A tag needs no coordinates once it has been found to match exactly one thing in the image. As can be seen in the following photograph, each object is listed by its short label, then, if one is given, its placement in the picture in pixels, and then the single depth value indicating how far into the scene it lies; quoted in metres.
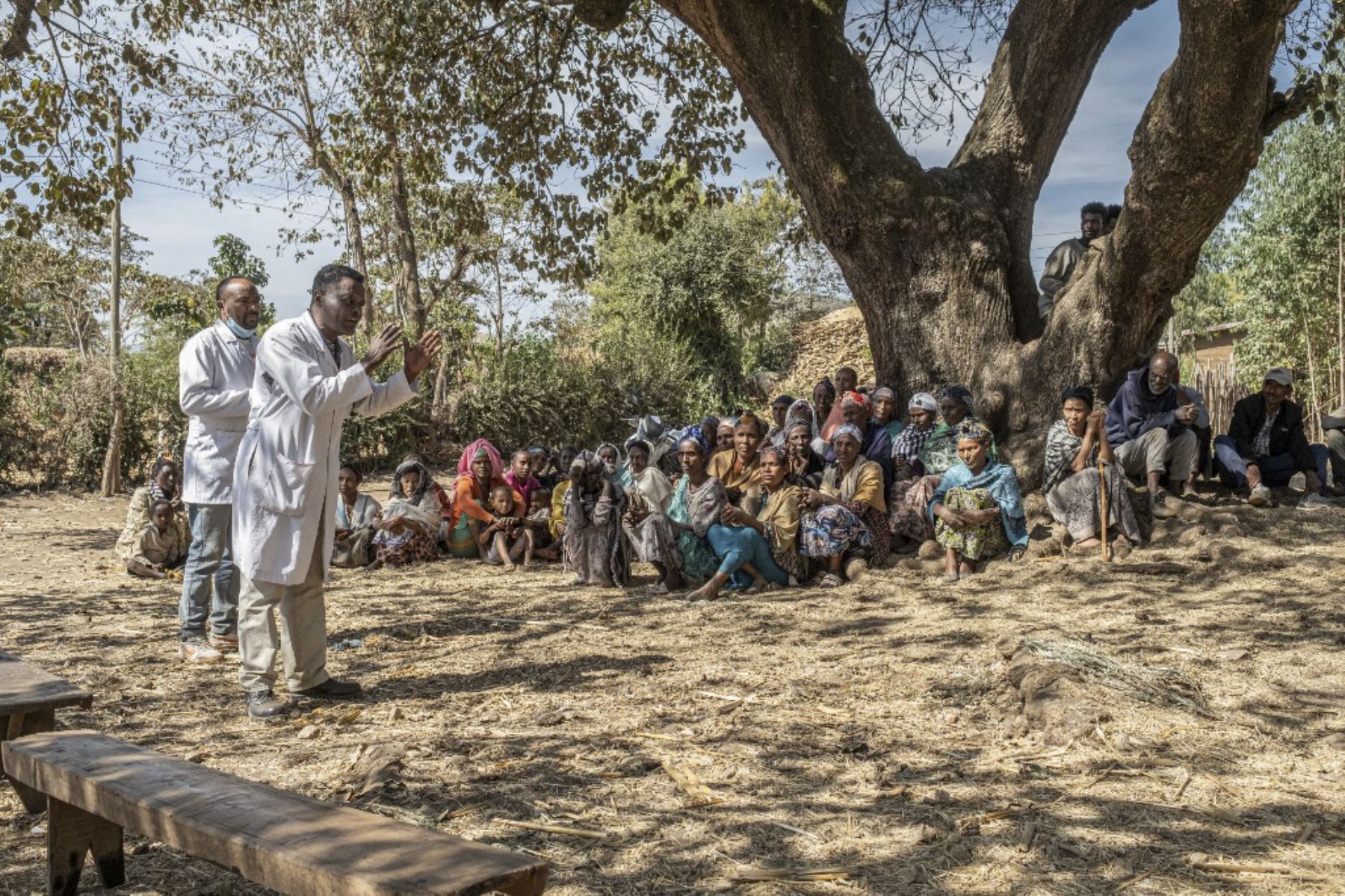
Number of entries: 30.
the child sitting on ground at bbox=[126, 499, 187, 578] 8.88
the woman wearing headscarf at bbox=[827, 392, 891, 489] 8.60
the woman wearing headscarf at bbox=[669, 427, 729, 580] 7.77
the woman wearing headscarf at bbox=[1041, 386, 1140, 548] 7.73
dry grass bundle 4.61
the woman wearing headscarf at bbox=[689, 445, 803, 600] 7.64
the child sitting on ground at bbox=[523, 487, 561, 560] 9.47
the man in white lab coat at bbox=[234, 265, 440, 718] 4.73
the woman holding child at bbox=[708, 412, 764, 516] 8.20
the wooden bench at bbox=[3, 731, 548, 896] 2.22
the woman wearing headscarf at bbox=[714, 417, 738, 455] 9.00
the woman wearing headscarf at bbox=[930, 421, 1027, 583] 7.70
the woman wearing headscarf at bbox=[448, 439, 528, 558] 9.68
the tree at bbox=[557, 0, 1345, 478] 8.48
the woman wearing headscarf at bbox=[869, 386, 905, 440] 8.87
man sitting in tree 9.70
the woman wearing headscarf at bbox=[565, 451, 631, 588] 8.28
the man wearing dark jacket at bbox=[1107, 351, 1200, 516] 8.19
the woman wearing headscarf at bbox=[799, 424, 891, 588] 7.84
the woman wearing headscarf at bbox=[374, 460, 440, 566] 9.62
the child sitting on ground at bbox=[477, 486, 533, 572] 9.45
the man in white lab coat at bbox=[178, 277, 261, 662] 5.70
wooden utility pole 14.76
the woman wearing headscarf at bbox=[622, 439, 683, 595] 7.90
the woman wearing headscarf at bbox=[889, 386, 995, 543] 8.15
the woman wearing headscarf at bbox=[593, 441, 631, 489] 9.79
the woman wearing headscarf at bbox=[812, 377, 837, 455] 10.15
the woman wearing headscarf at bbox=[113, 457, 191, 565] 8.99
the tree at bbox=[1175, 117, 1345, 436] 18.05
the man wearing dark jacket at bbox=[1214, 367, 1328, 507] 8.74
